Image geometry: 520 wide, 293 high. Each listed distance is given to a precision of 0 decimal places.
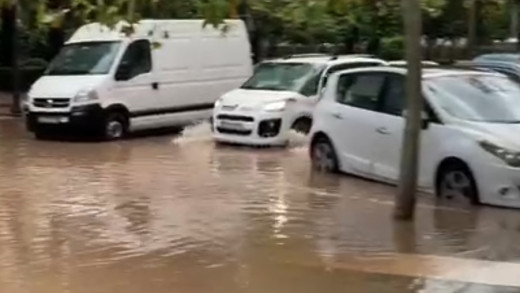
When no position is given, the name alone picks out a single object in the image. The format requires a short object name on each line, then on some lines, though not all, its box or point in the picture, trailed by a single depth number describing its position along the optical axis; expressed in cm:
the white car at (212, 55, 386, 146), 1883
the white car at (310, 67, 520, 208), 1229
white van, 2041
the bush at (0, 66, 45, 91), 3388
